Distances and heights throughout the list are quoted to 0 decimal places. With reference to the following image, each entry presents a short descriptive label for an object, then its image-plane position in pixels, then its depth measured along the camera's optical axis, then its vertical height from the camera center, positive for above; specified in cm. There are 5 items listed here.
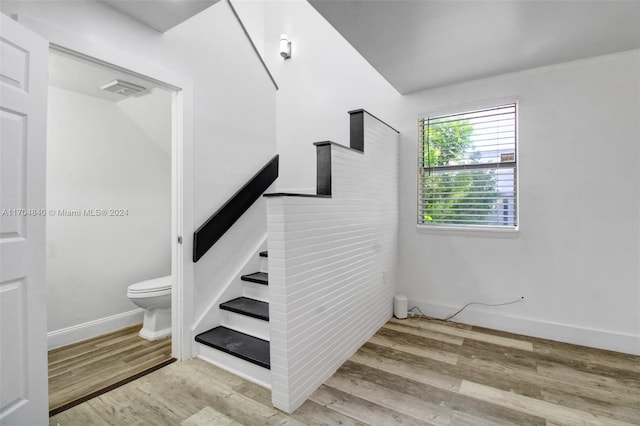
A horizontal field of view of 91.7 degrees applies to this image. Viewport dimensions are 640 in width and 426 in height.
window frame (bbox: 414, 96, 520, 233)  269 +22
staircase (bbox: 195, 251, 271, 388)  201 -92
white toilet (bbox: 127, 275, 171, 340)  263 -78
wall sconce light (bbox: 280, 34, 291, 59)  379 +206
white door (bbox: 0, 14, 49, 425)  139 -6
